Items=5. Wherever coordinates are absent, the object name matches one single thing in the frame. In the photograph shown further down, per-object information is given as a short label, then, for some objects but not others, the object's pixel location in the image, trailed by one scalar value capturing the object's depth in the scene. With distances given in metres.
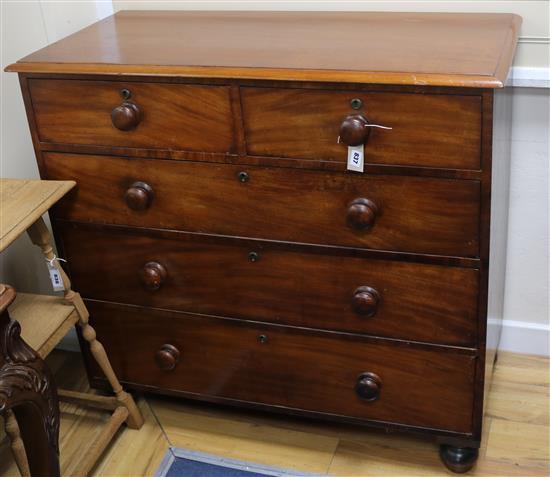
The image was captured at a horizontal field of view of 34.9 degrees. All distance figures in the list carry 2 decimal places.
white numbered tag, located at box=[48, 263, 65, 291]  2.03
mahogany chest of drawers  1.72
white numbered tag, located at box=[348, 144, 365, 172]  1.74
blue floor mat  2.15
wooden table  1.50
